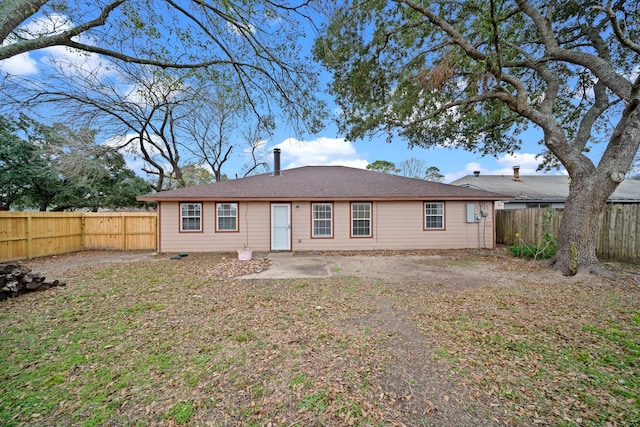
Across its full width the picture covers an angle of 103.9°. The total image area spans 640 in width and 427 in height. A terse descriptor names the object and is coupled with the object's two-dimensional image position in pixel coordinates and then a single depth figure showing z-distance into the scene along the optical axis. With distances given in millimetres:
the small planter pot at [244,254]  8312
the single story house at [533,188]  16016
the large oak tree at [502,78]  6340
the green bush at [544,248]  8000
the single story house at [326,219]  10242
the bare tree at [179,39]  4232
